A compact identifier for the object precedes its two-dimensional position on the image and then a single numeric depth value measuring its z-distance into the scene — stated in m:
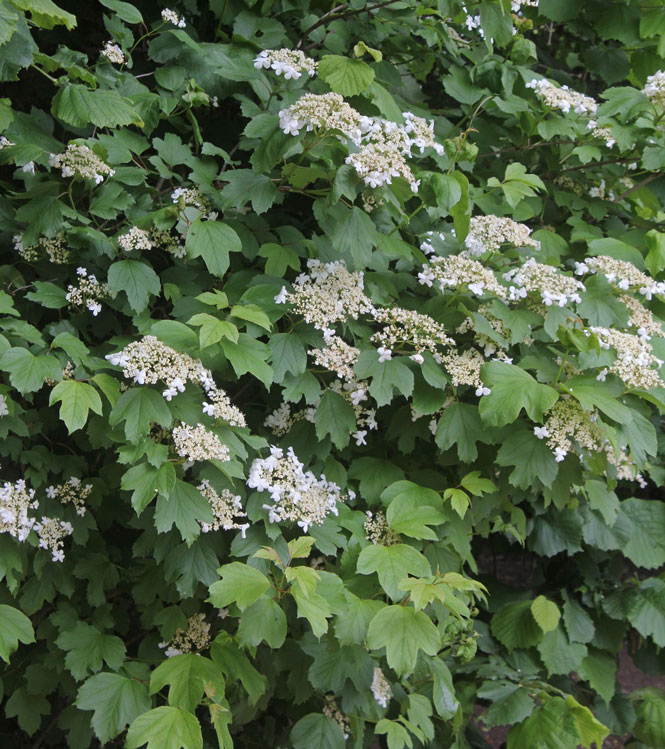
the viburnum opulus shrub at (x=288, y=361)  2.26
